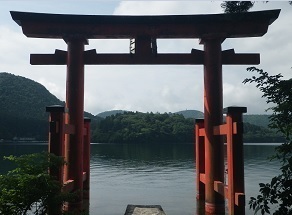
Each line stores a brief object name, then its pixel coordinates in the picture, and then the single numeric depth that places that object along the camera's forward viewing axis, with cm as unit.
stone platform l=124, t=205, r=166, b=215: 856
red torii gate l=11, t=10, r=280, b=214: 846
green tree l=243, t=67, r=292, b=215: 357
